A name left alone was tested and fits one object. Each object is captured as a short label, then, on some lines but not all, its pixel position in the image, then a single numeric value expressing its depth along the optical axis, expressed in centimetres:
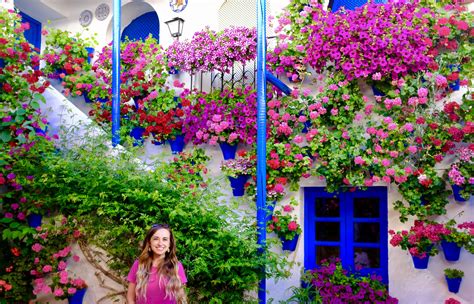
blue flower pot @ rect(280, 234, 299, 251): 597
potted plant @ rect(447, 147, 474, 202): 513
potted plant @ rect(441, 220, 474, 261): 502
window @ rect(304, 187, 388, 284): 593
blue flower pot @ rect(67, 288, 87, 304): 521
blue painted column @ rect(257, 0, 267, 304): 497
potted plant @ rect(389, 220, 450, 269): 513
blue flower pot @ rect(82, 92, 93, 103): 771
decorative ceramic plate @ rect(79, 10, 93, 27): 850
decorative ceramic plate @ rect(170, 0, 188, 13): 768
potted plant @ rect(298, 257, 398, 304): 540
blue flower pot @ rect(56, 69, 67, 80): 784
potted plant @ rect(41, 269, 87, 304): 512
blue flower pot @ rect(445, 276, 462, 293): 516
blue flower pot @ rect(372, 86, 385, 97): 592
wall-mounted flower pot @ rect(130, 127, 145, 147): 720
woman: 337
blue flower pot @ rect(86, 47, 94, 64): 786
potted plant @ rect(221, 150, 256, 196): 617
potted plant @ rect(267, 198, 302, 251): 589
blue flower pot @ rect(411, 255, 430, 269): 532
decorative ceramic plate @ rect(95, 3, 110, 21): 838
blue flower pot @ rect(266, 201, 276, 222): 601
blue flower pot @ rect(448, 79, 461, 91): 550
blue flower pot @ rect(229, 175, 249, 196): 627
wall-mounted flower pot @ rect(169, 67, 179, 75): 720
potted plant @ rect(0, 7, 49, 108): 582
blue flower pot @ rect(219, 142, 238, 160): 649
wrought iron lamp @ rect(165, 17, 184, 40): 748
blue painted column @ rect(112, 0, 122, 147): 603
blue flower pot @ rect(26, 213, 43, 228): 552
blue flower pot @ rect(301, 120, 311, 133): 615
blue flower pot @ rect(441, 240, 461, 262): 516
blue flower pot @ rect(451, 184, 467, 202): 524
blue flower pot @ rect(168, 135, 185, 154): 691
